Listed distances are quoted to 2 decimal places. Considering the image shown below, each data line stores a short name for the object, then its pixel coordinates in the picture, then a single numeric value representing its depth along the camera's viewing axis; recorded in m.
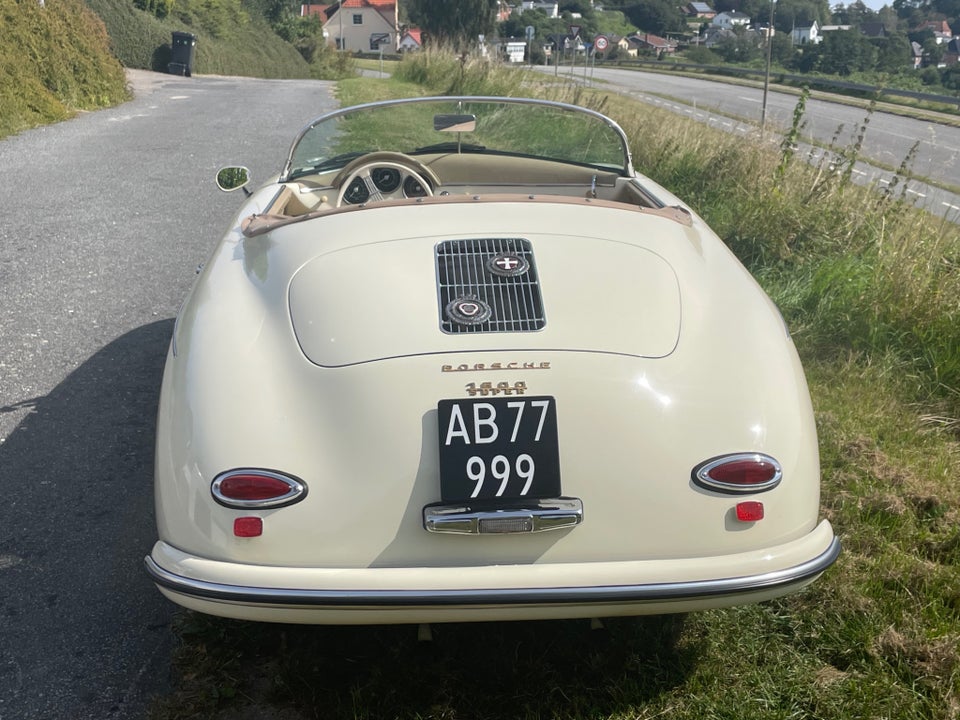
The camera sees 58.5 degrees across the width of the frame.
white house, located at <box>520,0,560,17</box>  129.12
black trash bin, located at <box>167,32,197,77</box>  26.27
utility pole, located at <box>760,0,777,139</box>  7.48
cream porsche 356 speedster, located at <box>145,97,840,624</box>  1.96
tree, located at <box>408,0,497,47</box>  51.81
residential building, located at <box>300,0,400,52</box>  90.38
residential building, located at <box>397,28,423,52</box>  80.89
